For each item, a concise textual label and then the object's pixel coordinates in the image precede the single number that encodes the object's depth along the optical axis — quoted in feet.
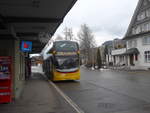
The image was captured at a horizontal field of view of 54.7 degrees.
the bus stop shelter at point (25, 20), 14.73
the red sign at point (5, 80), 18.28
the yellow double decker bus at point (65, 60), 40.86
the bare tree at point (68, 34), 132.81
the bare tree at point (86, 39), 135.94
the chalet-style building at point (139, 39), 86.90
